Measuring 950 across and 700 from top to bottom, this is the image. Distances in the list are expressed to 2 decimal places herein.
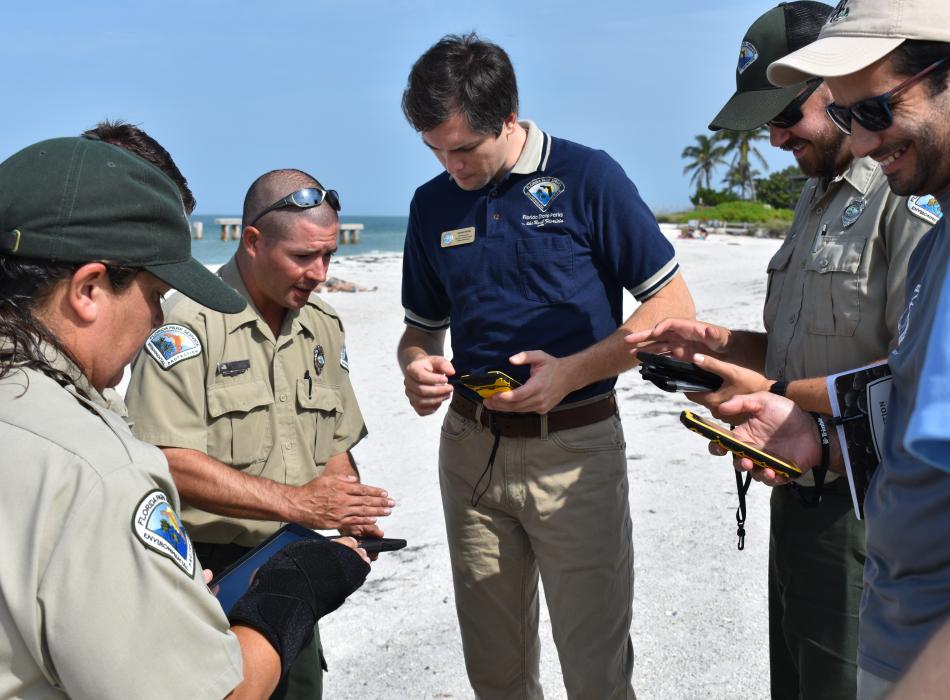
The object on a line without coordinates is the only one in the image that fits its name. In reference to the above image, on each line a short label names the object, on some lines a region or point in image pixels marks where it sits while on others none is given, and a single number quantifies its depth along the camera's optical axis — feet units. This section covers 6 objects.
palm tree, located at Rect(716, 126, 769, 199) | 254.88
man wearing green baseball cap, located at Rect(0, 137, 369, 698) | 5.18
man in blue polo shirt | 11.28
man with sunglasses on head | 10.13
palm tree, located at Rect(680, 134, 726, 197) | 279.28
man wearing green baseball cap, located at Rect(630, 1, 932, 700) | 9.45
